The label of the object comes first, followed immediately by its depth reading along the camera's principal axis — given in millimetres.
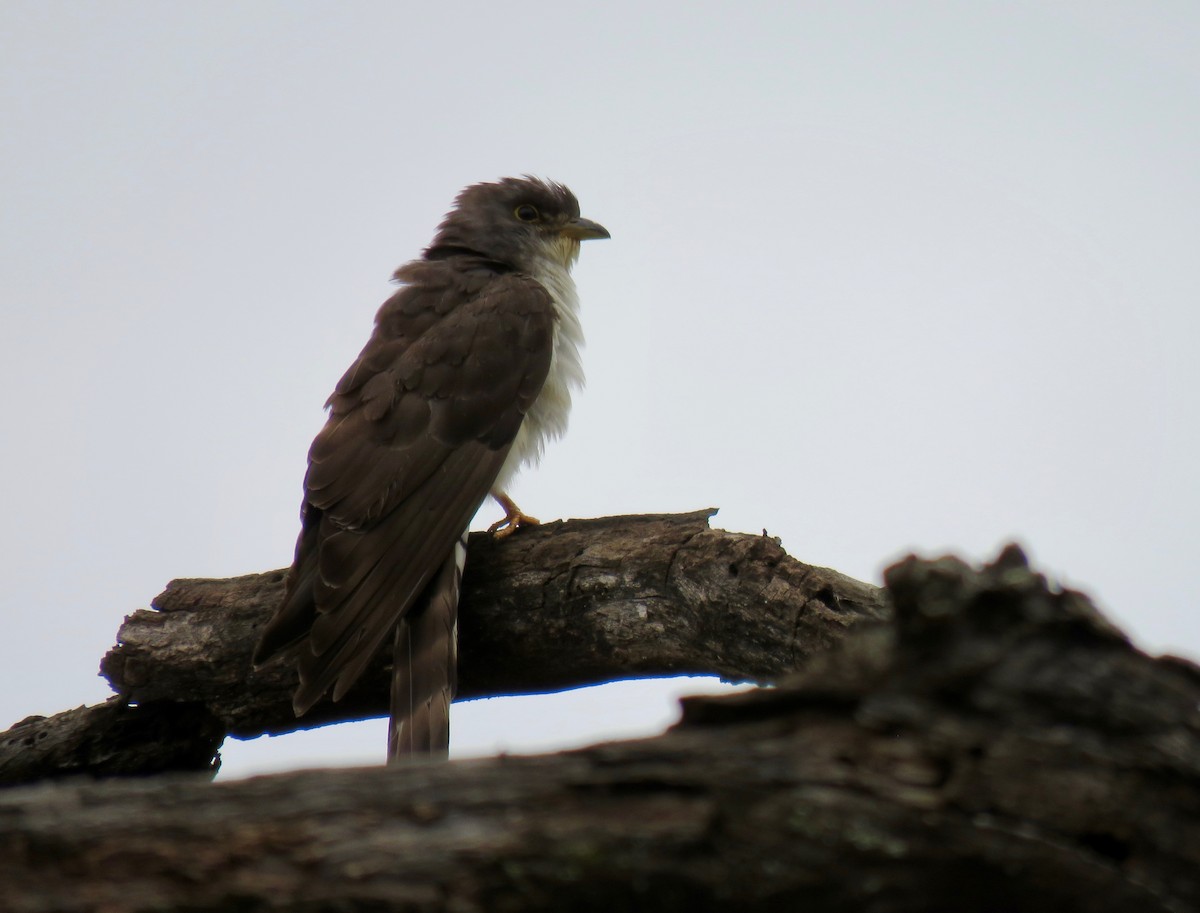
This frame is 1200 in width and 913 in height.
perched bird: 7891
